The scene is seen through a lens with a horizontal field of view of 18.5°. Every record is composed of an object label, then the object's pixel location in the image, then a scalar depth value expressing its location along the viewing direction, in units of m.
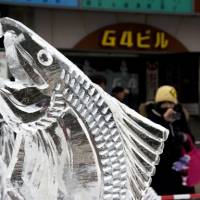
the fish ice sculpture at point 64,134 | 2.65
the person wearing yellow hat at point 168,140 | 4.34
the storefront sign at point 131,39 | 9.29
